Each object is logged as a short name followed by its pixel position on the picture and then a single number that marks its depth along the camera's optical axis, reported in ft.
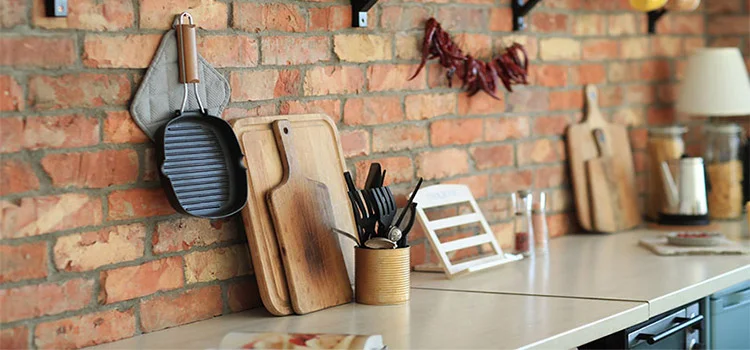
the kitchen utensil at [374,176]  7.67
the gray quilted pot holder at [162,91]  6.69
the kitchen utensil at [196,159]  6.79
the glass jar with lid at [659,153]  11.67
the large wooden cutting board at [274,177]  7.23
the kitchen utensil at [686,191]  11.12
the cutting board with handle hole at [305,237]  7.30
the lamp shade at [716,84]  11.60
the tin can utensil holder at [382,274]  7.47
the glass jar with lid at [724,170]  11.65
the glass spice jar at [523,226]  9.63
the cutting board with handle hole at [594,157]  10.88
